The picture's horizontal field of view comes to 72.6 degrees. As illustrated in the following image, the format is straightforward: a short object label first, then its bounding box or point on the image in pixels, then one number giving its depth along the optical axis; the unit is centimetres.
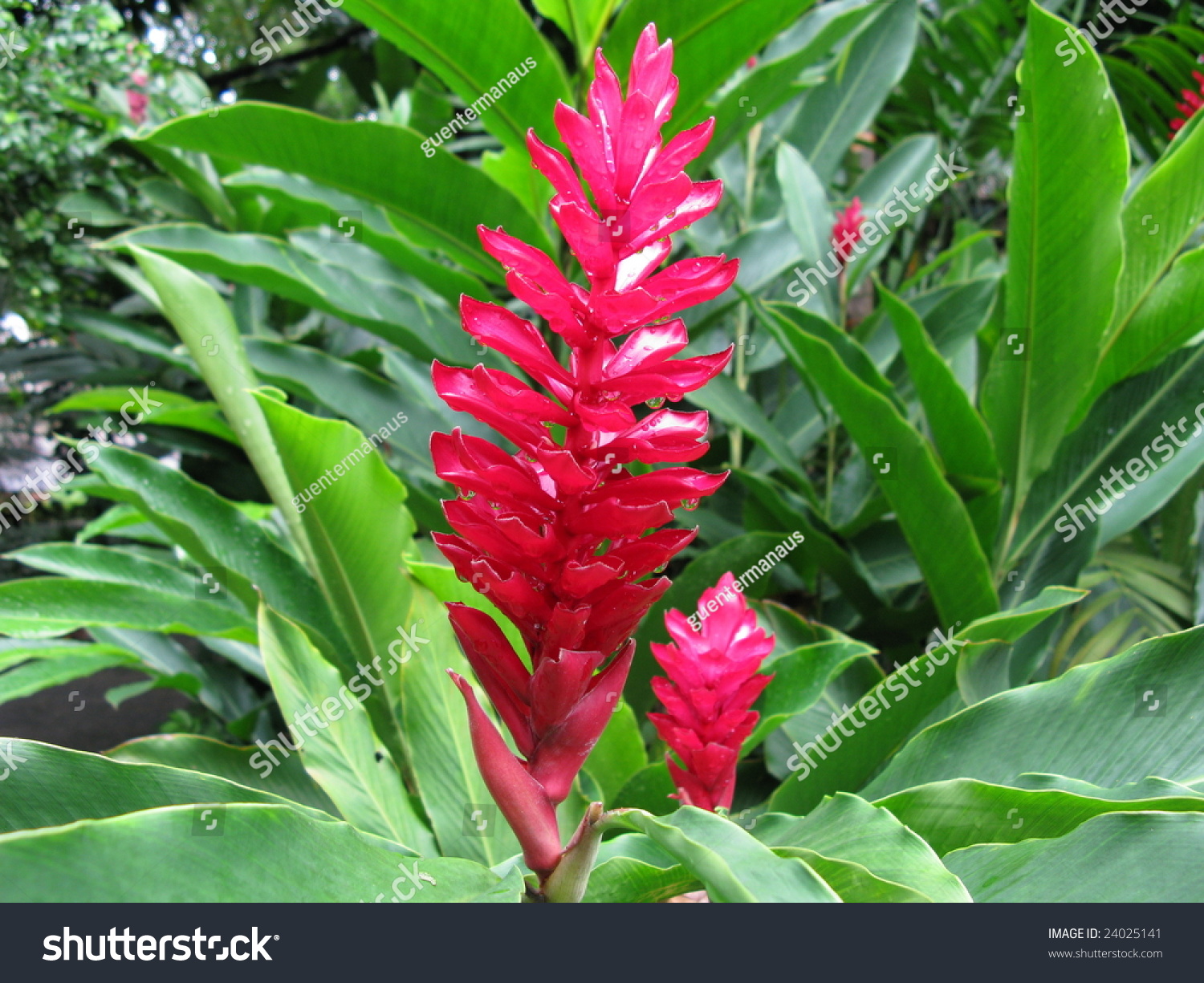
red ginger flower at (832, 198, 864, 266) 172
